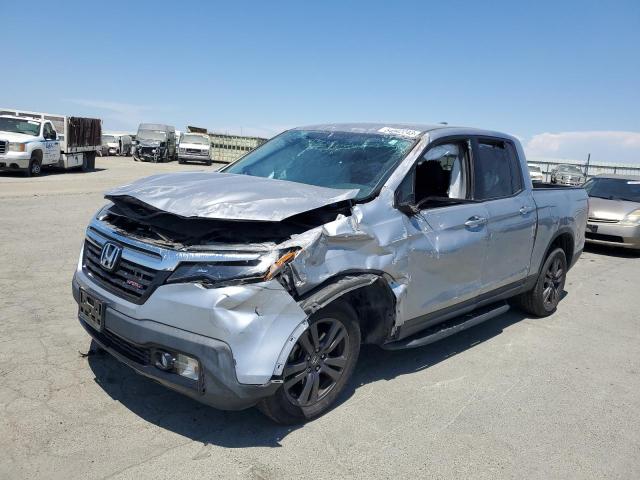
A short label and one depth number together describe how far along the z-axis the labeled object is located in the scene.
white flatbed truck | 17.12
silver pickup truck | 2.78
